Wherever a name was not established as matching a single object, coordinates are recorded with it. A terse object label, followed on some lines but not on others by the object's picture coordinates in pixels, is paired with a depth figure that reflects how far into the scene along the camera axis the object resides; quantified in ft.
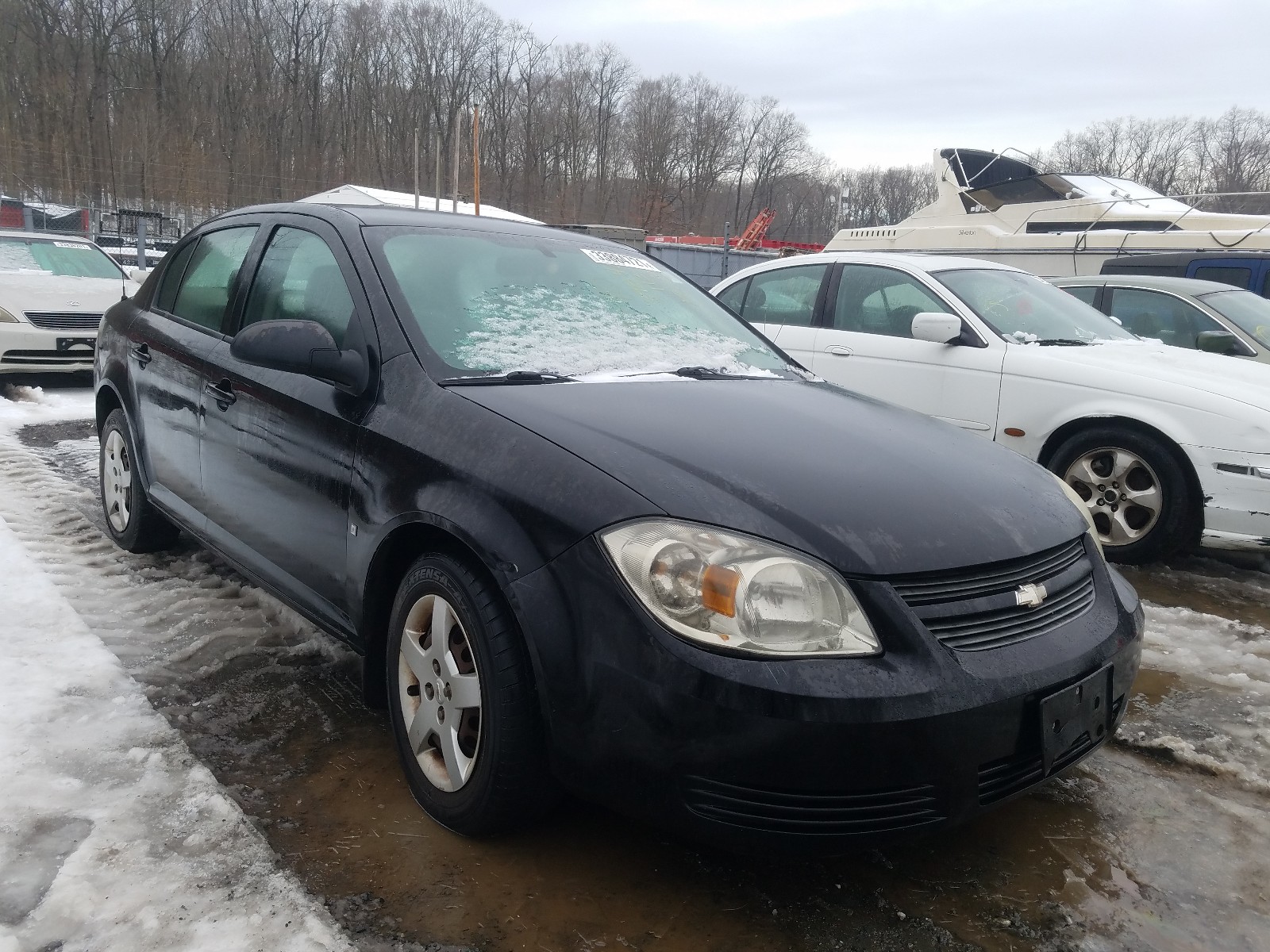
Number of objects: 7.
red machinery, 102.27
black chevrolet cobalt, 5.87
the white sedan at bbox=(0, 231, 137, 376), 27.76
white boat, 37.52
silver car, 22.04
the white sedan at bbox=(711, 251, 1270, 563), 14.28
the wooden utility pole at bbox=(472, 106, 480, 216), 75.25
